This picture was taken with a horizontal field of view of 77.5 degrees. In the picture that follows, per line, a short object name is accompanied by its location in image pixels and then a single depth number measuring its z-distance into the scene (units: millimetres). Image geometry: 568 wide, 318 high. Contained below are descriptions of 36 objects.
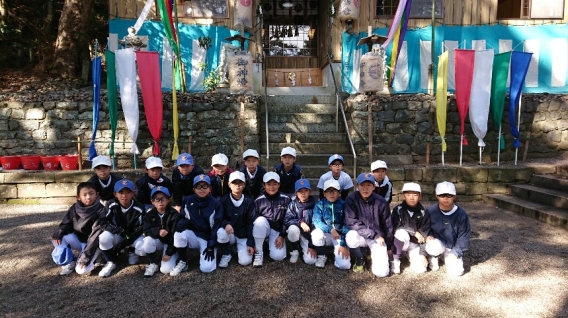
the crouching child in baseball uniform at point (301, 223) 3547
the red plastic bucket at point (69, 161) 6120
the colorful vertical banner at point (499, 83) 6160
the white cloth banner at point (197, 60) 9234
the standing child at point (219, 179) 4035
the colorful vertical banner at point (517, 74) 6188
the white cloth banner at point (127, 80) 5922
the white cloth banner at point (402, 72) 9203
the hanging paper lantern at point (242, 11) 8789
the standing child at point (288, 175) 4406
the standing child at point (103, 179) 3875
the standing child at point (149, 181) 4004
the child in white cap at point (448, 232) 3289
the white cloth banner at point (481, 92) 6098
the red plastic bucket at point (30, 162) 6188
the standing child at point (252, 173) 4159
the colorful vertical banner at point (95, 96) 6035
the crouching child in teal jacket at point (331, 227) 3414
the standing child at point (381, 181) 4074
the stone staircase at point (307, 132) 6523
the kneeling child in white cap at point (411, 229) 3350
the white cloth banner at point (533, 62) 9344
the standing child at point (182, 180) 4109
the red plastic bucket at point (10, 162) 6195
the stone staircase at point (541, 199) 4711
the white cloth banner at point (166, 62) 9219
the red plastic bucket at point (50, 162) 6156
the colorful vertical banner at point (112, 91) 5879
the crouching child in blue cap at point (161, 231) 3301
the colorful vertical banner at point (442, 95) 6125
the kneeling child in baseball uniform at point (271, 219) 3562
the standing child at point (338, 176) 4188
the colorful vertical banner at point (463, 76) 6062
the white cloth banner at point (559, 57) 9297
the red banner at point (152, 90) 5953
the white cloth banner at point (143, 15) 6332
